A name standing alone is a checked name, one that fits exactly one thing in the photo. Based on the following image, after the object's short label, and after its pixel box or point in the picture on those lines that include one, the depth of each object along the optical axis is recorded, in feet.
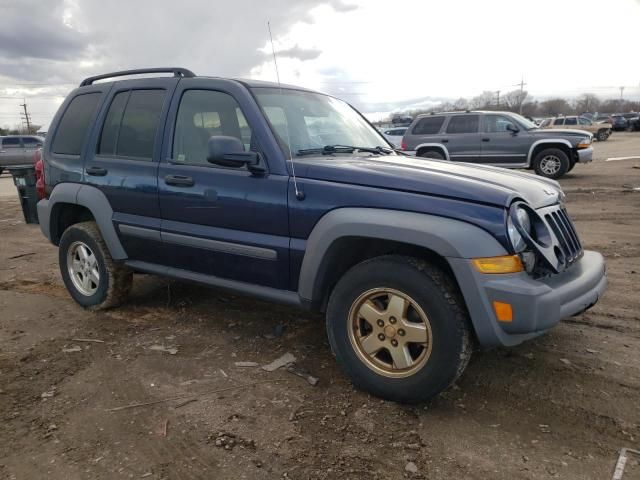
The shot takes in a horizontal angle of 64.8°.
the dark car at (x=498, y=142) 42.32
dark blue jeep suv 8.57
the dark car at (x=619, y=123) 150.67
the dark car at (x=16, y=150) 71.56
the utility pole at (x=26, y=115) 255.37
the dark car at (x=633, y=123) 142.34
